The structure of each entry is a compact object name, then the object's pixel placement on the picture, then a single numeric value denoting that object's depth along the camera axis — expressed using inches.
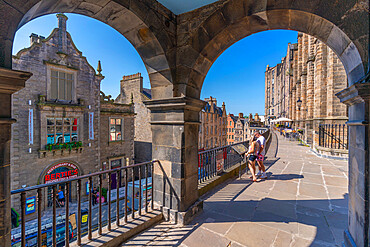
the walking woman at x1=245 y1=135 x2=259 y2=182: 184.4
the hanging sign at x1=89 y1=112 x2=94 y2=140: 459.4
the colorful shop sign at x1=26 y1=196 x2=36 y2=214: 342.6
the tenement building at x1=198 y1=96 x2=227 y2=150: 955.6
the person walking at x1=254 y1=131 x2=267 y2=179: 186.1
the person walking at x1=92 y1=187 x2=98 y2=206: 419.7
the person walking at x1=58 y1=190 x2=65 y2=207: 394.3
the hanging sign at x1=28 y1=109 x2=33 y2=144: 357.1
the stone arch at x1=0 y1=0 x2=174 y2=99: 55.3
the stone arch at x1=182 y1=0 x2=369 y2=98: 72.2
